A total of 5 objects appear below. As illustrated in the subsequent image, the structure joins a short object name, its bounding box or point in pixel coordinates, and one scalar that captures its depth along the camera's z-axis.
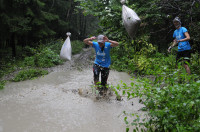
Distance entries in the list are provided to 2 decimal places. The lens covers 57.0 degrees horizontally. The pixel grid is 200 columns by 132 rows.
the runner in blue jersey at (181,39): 4.47
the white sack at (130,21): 3.83
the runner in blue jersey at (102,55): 4.42
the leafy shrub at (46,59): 9.64
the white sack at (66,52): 5.43
